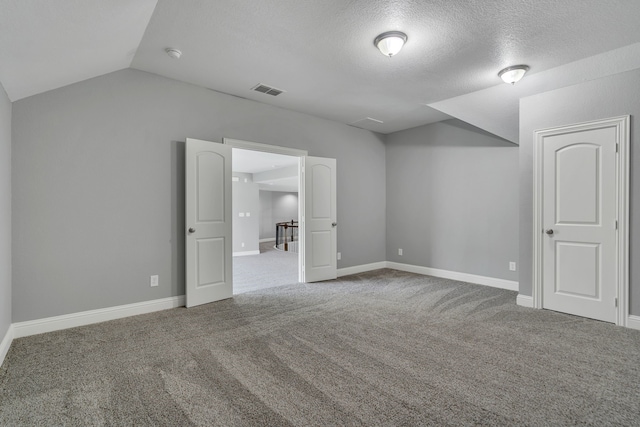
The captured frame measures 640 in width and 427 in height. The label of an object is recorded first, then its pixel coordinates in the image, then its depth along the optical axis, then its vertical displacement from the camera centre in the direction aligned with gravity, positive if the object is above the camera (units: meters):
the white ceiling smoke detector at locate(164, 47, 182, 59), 3.00 +1.57
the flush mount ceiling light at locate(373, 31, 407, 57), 2.66 +1.49
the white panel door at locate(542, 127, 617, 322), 3.22 -0.10
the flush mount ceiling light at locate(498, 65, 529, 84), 3.20 +1.47
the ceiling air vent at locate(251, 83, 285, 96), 3.89 +1.60
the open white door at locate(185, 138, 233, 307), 3.71 -0.10
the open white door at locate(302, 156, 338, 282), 5.02 -0.08
